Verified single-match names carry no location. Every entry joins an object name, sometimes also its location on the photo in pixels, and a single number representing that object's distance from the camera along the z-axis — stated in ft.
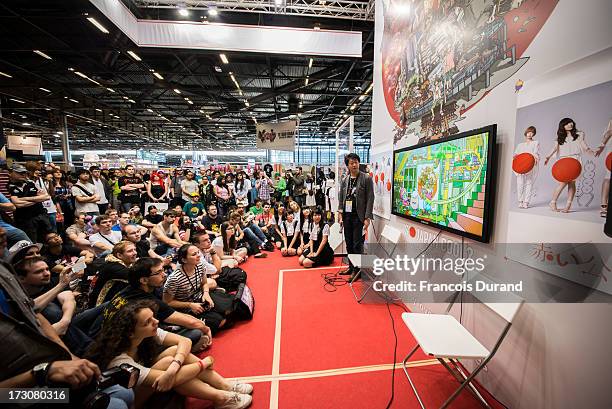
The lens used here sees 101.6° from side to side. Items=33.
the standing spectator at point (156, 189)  25.58
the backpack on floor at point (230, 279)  11.44
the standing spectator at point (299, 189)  29.81
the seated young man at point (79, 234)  12.43
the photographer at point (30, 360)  3.31
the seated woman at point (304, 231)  17.63
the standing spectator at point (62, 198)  17.84
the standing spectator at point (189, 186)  21.53
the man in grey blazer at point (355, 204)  12.23
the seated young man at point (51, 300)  6.15
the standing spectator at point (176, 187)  23.27
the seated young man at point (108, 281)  7.47
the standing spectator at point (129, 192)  22.13
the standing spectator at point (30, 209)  12.24
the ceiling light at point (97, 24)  15.31
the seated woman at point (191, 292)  8.29
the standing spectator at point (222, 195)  25.38
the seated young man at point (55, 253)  10.65
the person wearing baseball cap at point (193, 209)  19.99
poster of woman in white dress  3.87
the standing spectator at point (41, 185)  13.75
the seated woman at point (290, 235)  17.90
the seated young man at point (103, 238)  11.54
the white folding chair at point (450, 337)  5.07
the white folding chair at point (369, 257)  10.92
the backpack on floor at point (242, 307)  9.55
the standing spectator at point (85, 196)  15.46
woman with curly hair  4.94
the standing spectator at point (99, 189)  16.87
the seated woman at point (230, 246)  15.81
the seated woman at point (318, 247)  15.47
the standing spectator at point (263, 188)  30.63
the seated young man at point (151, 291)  6.54
